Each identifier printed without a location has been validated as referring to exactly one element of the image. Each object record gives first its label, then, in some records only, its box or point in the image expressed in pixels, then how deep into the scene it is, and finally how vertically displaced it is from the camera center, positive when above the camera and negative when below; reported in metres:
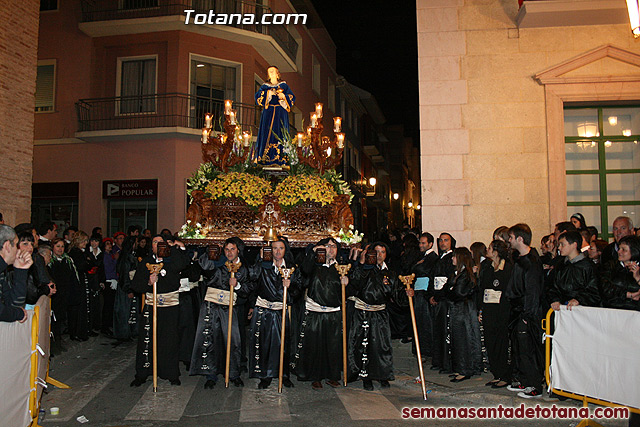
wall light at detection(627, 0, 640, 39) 6.73 +2.89
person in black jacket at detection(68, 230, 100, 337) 9.71 -0.42
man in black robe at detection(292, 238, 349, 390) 6.88 -1.08
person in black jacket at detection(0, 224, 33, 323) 4.50 -0.26
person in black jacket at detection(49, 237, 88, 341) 8.84 -0.86
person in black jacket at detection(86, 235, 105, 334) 10.17 -0.71
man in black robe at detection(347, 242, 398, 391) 6.82 -1.05
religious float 9.15 +0.91
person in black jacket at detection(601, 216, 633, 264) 6.13 +0.16
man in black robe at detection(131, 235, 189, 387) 6.84 -0.90
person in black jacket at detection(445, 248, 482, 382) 7.20 -1.01
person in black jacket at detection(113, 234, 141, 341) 9.44 -1.06
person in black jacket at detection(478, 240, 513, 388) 6.64 -0.86
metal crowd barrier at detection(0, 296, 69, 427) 4.38 -1.10
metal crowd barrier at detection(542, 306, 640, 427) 4.54 -0.84
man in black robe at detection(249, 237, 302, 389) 6.81 -0.96
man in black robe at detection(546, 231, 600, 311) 5.48 -0.34
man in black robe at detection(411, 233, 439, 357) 8.37 -0.74
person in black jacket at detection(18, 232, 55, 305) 5.27 -0.38
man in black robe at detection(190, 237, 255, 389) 6.82 -1.04
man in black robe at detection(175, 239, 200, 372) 7.31 -0.87
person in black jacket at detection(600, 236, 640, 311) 4.96 -0.33
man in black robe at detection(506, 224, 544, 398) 6.13 -0.78
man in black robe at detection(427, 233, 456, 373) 7.47 -0.94
